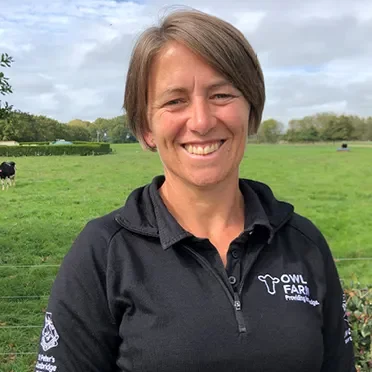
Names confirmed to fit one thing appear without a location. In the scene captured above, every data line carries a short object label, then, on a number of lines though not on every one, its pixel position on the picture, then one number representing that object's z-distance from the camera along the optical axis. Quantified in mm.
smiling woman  1161
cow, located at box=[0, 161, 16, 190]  10559
